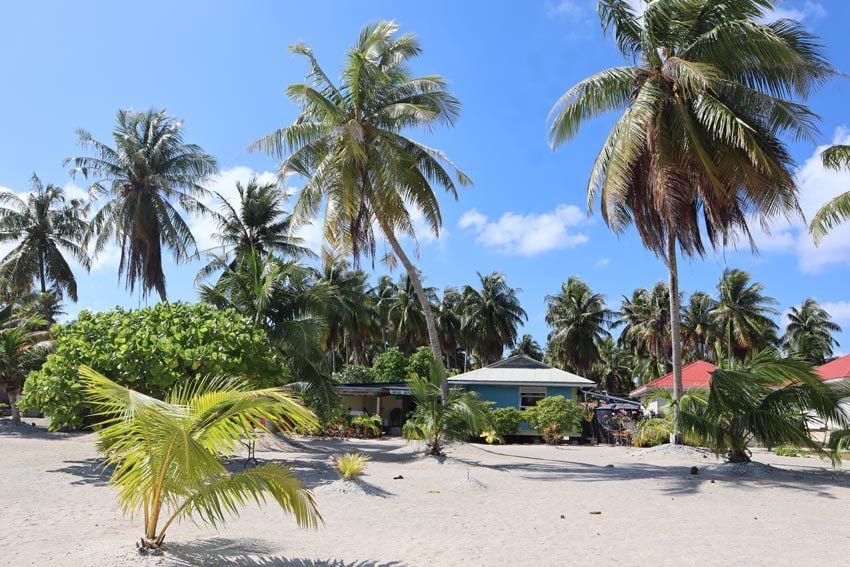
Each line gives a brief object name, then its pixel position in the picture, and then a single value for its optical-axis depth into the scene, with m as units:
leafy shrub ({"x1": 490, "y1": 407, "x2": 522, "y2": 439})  23.95
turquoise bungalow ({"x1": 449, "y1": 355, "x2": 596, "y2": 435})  25.95
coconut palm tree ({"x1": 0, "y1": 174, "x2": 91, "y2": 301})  32.66
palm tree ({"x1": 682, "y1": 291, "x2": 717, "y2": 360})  45.06
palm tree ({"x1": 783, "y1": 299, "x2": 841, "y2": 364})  52.78
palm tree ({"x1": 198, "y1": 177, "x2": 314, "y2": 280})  30.61
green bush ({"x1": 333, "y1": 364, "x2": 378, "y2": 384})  38.77
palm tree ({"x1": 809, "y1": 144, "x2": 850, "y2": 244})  15.60
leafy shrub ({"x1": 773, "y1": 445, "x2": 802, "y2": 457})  19.25
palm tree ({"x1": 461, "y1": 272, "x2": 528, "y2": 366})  45.97
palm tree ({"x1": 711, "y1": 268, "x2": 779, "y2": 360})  42.53
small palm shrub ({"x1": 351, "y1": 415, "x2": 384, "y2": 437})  27.20
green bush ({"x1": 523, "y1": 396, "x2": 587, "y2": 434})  23.83
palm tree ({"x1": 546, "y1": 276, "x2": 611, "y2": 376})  43.84
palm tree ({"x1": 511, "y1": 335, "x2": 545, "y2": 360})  65.56
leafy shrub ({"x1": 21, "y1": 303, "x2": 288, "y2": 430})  12.64
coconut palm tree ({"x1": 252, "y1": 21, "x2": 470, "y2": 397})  17.39
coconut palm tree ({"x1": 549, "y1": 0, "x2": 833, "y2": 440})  14.37
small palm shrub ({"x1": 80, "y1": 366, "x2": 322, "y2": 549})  5.39
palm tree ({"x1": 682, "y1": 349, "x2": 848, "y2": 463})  12.70
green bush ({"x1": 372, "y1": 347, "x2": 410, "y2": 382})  38.88
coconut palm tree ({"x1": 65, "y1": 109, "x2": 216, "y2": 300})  25.81
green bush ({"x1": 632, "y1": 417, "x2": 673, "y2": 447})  20.84
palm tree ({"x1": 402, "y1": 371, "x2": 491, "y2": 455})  15.51
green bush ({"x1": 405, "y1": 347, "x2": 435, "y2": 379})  38.06
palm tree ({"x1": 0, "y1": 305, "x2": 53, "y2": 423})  21.39
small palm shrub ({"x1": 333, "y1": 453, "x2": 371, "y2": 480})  11.05
